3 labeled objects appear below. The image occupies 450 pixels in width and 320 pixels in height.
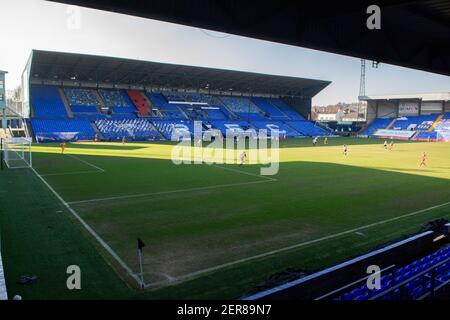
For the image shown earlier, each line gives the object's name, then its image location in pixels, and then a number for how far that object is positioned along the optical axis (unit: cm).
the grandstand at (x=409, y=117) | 7475
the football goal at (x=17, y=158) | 2799
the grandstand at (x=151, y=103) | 5753
